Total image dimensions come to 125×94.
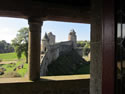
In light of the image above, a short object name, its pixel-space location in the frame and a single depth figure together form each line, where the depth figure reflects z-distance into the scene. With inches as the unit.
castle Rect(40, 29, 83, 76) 737.5
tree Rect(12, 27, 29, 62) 832.4
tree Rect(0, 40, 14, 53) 1708.2
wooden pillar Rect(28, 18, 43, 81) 116.5
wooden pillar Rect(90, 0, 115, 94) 35.7
